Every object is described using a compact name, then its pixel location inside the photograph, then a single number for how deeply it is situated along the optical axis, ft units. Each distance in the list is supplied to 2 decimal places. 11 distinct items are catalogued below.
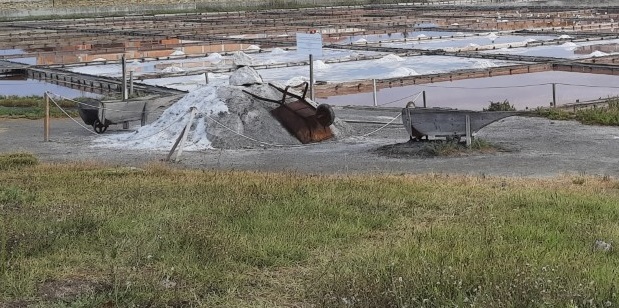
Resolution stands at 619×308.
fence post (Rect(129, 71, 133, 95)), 69.56
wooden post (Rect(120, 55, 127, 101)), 65.25
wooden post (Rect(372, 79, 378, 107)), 64.99
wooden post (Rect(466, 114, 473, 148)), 41.74
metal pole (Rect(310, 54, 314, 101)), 61.82
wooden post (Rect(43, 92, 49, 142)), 51.13
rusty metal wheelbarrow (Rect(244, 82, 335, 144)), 48.03
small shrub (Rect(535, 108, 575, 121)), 52.54
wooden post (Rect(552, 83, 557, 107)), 57.00
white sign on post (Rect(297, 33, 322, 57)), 63.46
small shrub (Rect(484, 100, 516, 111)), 53.62
